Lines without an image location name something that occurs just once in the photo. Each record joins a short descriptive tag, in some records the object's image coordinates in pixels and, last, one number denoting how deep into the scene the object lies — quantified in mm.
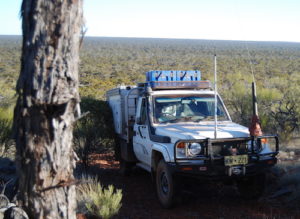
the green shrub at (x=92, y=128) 9633
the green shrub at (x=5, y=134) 9320
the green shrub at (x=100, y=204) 5699
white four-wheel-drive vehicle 6090
